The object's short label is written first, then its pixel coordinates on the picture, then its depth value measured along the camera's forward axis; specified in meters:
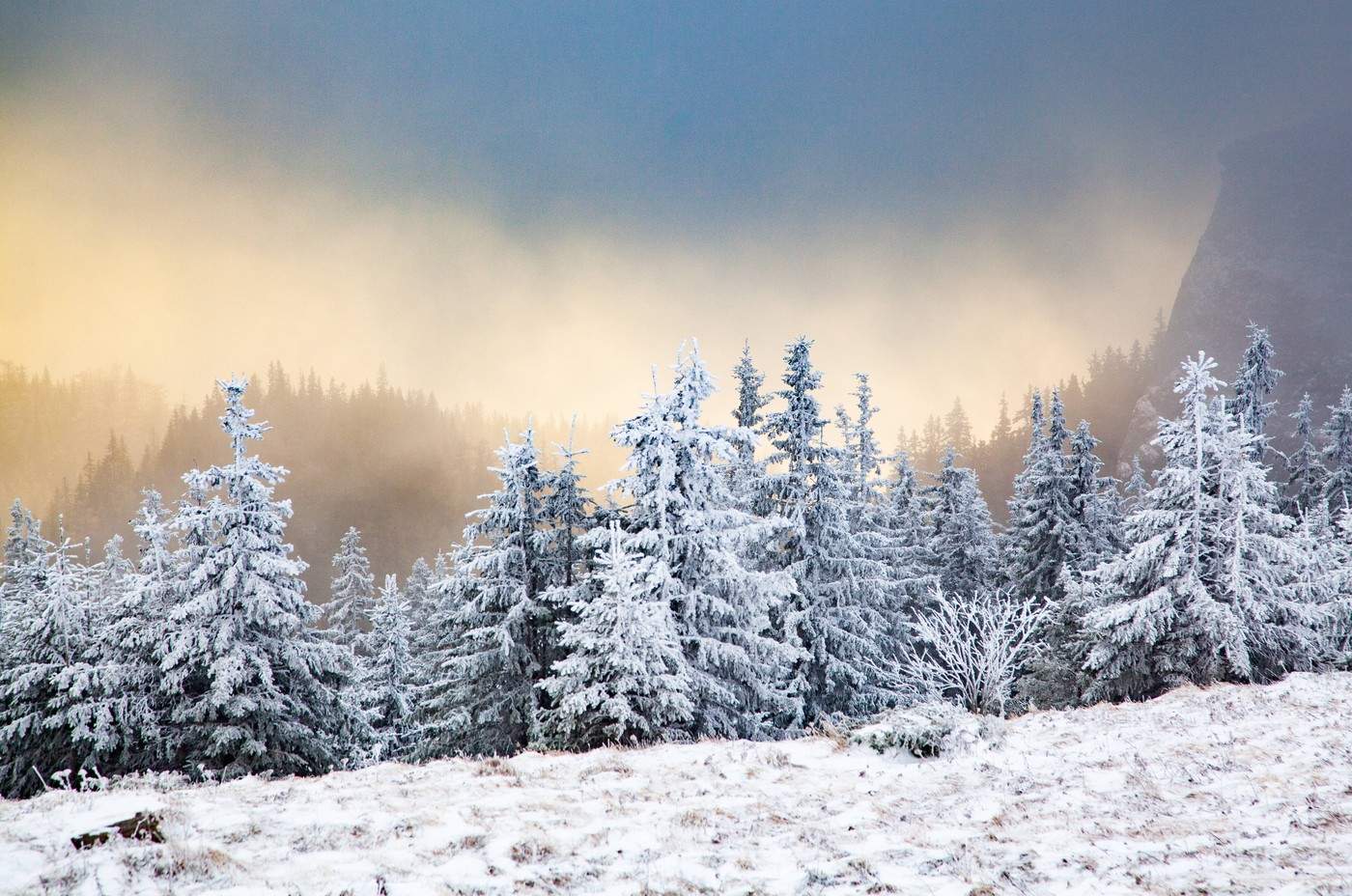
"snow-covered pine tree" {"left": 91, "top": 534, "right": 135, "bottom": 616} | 62.78
